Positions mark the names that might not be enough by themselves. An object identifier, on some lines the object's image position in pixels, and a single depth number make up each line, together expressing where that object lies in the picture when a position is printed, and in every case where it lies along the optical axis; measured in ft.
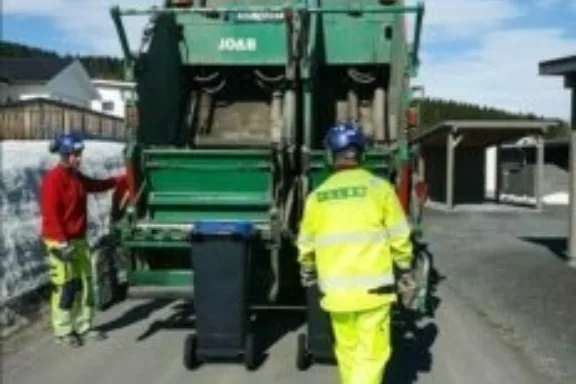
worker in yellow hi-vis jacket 19.80
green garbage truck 30.78
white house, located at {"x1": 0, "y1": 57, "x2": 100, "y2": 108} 182.80
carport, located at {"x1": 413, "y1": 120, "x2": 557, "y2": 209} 104.17
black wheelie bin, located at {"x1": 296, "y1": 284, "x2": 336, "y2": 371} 26.99
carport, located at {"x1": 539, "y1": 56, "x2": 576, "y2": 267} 50.55
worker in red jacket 30.01
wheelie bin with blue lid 27.32
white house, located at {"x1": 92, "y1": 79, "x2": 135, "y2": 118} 214.28
